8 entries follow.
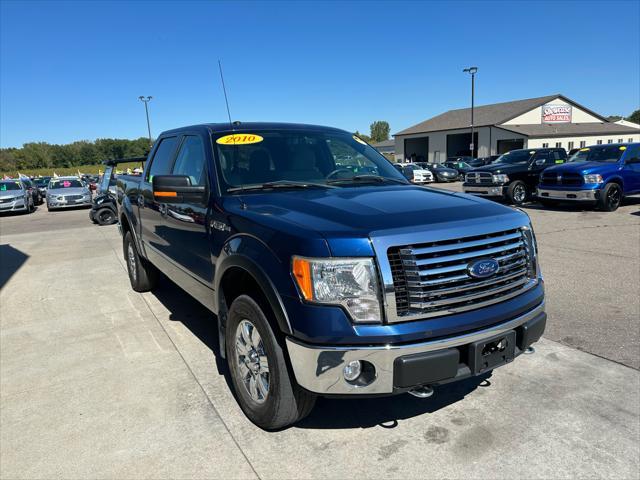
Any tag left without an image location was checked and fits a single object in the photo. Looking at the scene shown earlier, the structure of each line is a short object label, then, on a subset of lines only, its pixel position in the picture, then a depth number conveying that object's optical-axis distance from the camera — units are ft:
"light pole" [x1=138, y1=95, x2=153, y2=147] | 143.74
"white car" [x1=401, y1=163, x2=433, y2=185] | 88.99
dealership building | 156.25
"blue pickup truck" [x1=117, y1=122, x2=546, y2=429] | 7.37
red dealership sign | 168.56
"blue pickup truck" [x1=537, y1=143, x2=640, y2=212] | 40.34
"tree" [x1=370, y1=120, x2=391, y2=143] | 518.37
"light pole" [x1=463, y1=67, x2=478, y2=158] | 131.86
